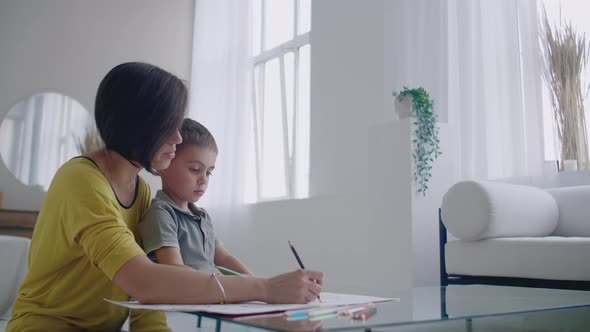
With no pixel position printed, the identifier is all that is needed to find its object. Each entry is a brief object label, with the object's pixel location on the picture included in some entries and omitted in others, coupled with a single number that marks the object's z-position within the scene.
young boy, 1.44
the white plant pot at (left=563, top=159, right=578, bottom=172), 3.45
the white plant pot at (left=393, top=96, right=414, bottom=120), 3.61
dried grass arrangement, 3.52
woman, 1.02
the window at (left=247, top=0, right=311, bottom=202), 5.70
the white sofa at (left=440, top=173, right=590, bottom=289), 2.44
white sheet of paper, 0.89
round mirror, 6.06
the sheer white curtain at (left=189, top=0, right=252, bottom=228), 6.18
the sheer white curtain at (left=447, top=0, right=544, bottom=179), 3.71
